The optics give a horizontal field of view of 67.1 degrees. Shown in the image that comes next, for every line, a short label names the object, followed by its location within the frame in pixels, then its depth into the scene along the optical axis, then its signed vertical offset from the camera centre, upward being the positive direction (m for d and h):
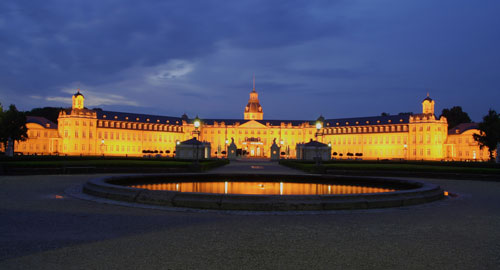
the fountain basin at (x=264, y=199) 11.82 -1.56
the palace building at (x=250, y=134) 113.94 +6.06
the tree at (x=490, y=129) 69.23 +4.68
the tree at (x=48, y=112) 132.50 +13.08
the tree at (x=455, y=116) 128.12 +12.99
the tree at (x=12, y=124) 63.56 +4.17
